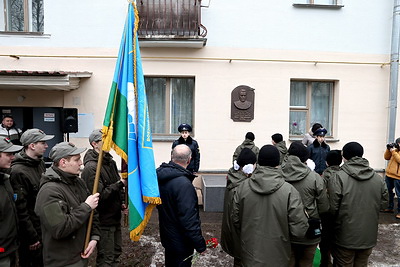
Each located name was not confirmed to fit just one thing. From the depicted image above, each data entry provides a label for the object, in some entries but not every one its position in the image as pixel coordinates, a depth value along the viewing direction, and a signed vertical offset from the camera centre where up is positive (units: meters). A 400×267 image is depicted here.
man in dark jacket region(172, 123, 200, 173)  6.57 -0.55
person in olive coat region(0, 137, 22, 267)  2.75 -0.94
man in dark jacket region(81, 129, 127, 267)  3.48 -0.98
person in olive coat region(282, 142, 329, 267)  3.30 -0.86
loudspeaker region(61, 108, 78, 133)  6.78 -0.08
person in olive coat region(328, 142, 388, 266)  3.47 -0.98
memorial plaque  7.44 +0.40
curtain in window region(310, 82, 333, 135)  8.06 +0.47
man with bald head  2.92 -0.95
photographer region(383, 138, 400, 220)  6.37 -1.10
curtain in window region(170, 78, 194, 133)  7.84 +0.38
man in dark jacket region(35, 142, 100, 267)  2.46 -0.80
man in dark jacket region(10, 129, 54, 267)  3.19 -0.77
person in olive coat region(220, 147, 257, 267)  3.74 -0.95
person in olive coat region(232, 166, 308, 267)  2.86 -0.96
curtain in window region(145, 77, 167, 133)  7.83 +0.42
